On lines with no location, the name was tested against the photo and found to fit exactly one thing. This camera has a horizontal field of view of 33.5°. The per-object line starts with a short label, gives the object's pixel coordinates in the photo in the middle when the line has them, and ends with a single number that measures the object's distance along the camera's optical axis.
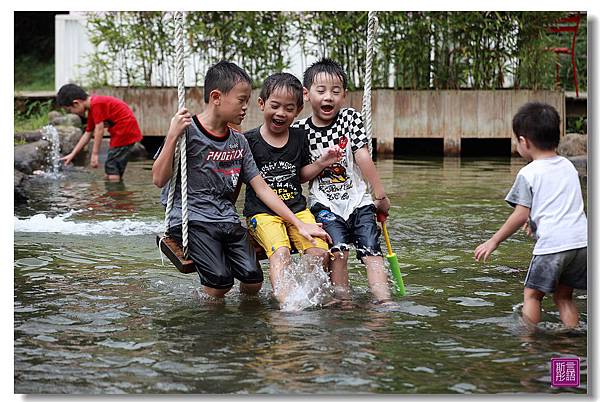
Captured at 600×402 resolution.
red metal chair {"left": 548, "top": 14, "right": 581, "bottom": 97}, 12.98
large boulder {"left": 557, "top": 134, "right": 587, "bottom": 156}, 11.62
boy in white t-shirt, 4.11
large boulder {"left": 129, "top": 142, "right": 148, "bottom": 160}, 13.41
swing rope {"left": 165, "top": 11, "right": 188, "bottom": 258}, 4.44
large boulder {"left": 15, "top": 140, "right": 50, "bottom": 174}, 10.48
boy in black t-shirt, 4.73
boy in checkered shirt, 4.86
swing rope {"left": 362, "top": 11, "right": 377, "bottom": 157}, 4.75
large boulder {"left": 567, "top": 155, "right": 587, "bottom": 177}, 9.94
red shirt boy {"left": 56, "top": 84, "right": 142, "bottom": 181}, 10.41
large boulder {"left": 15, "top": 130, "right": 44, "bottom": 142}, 11.63
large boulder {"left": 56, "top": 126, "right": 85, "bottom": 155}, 12.14
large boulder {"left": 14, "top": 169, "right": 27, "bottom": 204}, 8.62
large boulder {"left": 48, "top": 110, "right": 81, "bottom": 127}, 13.23
